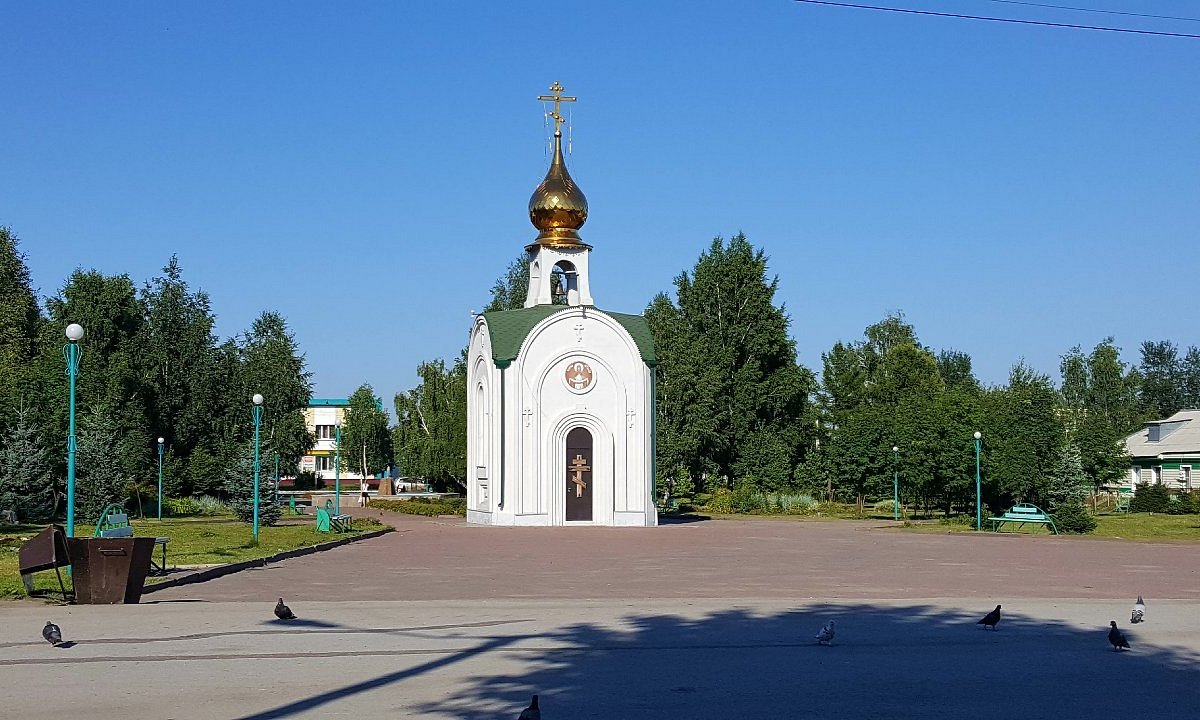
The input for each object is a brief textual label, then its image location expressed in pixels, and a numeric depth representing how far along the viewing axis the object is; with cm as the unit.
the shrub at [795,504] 4888
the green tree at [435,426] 5881
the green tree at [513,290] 6519
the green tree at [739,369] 5847
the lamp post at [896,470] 4384
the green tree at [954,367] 10519
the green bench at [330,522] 2989
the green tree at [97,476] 3784
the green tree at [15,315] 5725
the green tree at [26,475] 3766
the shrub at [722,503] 5078
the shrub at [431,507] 4809
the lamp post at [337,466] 3941
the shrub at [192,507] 4581
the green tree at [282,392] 6144
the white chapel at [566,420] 3953
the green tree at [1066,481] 3884
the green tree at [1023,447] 3844
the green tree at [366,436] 9731
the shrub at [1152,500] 4797
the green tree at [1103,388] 8688
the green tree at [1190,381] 10775
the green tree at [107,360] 5031
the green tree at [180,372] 5703
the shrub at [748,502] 4988
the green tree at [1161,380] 10577
